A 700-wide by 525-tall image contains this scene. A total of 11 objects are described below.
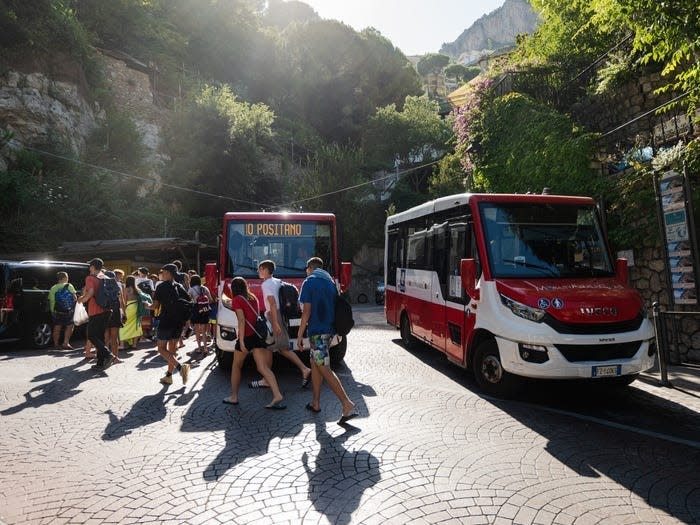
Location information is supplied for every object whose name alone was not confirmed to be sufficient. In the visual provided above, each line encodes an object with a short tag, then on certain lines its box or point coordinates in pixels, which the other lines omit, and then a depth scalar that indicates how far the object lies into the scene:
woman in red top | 5.79
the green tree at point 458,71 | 104.69
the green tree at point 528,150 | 11.50
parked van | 10.70
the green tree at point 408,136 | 49.97
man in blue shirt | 5.20
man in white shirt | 5.93
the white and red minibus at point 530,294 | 5.68
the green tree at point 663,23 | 5.21
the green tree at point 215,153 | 35.34
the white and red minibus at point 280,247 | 8.33
